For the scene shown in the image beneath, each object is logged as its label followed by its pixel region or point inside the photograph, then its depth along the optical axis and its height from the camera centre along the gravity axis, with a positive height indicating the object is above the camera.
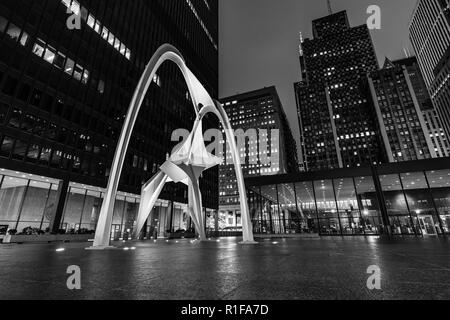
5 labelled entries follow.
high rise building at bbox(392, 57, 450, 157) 119.04 +65.50
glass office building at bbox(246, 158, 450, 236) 29.06 +4.30
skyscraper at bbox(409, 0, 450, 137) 104.31 +91.78
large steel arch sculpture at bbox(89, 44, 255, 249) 17.56 +6.36
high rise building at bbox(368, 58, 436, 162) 98.12 +50.50
